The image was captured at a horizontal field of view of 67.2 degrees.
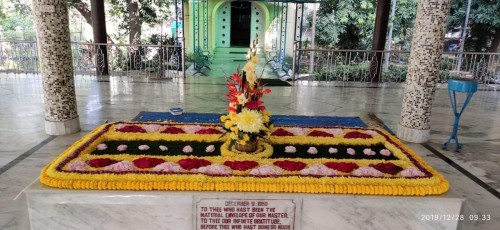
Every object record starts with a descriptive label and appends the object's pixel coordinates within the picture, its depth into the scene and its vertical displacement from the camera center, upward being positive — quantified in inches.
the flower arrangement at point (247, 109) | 107.6 -18.1
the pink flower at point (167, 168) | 99.0 -32.4
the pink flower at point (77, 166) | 98.4 -32.4
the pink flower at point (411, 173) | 99.7 -32.1
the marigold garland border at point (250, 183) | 92.6 -33.5
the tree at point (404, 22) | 501.0 +38.3
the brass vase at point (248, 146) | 115.4 -30.5
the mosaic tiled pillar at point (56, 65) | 161.8 -10.6
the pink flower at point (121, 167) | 98.7 -32.5
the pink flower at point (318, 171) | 99.3 -32.3
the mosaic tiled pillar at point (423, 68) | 165.0 -7.4
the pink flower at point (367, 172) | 99.6 -32.2
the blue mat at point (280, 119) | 206.2 -40.3
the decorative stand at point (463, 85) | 154.8 -13.3
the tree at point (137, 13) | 465.0 +37.4
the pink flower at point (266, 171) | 98.0 -32.2
